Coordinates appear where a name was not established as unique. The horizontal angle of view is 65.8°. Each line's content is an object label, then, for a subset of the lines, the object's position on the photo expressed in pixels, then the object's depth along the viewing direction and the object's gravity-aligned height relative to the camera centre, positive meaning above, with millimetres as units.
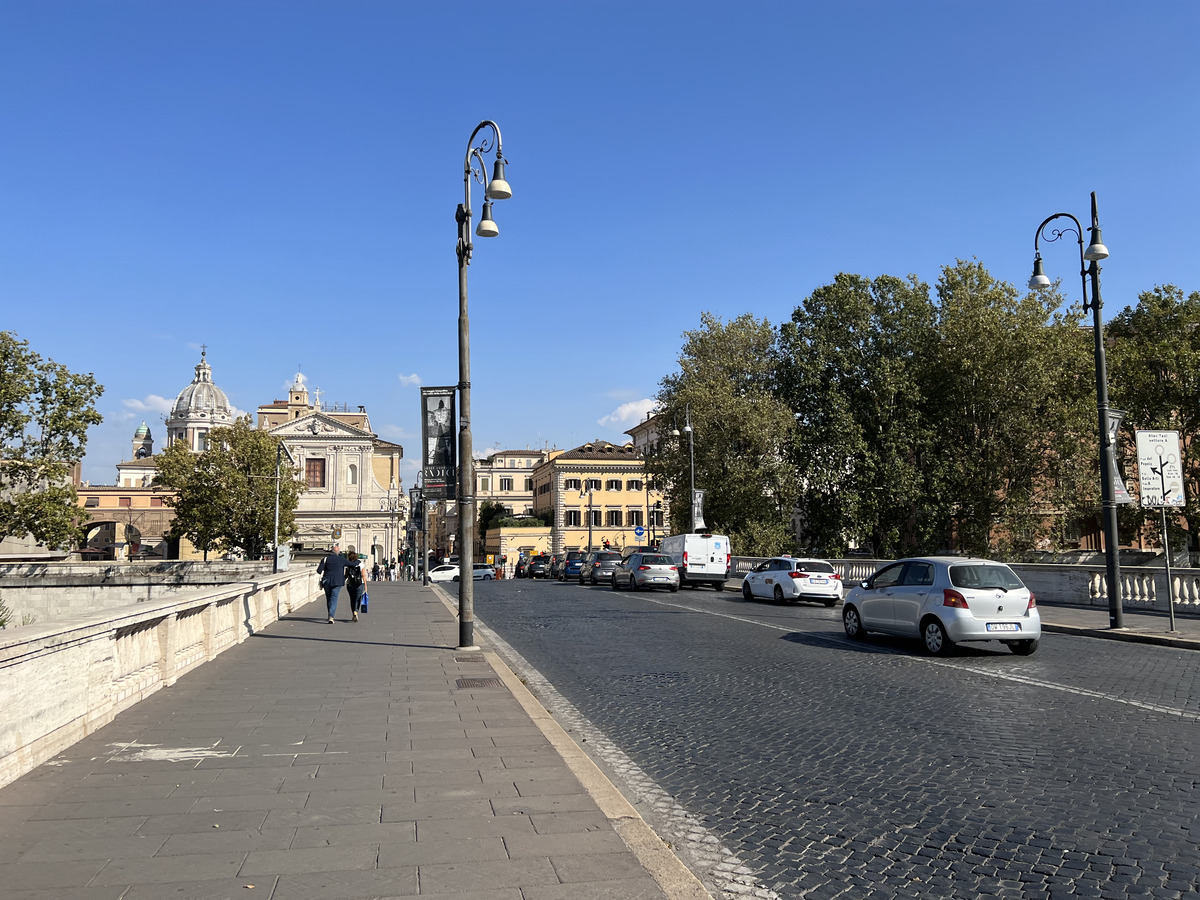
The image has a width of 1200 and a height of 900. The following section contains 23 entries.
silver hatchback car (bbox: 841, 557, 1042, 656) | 14039 -1517
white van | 36531 -1760
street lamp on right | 17453 +1214
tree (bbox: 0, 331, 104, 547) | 42594 +3916
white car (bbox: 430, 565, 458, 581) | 62094 -3630
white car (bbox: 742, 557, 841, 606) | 28078 -2153
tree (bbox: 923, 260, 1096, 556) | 42938 +4248
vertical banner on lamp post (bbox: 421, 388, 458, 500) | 14984 +1351
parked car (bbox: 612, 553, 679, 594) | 35344 -2224
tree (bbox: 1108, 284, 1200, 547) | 40219 +5498
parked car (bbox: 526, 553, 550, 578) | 62719 -3406
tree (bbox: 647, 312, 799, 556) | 46844 +3723
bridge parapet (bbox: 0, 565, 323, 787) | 6191 -1237
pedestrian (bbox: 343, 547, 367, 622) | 21156 -1308
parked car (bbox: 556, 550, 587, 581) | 53000 -2893
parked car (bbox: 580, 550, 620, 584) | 41844 -2338
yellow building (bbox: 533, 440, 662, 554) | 98438 +1694
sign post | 17242 +643
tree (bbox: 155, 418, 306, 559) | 66625 +2601
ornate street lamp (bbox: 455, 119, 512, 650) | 14312 +1788
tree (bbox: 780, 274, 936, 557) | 44969 +5179
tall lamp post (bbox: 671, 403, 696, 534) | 42981 +3734
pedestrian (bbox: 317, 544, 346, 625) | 20531 -1207
